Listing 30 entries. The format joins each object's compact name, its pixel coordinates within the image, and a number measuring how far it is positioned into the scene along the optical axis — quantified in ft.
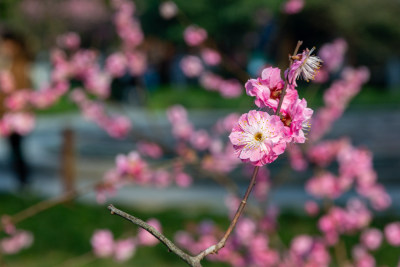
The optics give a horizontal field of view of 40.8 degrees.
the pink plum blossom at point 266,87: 3.03
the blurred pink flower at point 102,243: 11.40
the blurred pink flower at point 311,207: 13.43
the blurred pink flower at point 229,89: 18.16
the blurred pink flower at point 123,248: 11.51
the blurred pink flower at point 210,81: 19.12
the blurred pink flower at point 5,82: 17.58
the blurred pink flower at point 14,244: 16.08
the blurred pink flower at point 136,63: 16.37
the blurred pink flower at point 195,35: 15.23
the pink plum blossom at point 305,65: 2.81
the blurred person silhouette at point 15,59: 25.61
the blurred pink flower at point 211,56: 16.04
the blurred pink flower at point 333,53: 12.81
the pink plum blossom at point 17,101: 14.44
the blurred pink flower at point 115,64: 15.98
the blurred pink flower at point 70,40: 15.47
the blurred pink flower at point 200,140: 15.70
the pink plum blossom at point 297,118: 2.95
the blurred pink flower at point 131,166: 9.21
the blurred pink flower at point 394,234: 11.62
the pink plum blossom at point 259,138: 2.92
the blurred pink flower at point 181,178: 16.69
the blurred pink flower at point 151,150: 15.44
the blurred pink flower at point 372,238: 12.91
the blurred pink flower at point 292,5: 14.24
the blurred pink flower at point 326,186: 11.62
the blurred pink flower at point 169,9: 14.76
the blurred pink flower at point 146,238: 9.81
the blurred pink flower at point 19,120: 13.94
